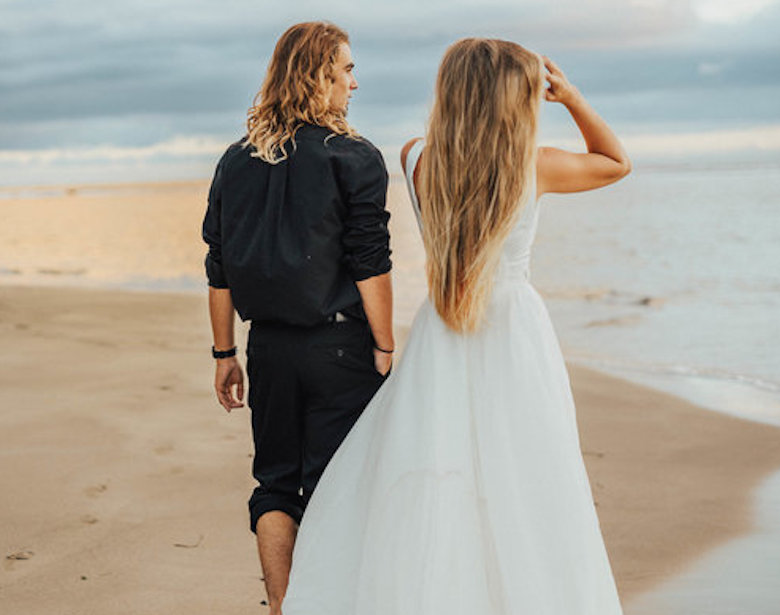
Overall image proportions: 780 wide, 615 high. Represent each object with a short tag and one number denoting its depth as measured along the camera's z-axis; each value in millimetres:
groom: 2947
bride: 2607
